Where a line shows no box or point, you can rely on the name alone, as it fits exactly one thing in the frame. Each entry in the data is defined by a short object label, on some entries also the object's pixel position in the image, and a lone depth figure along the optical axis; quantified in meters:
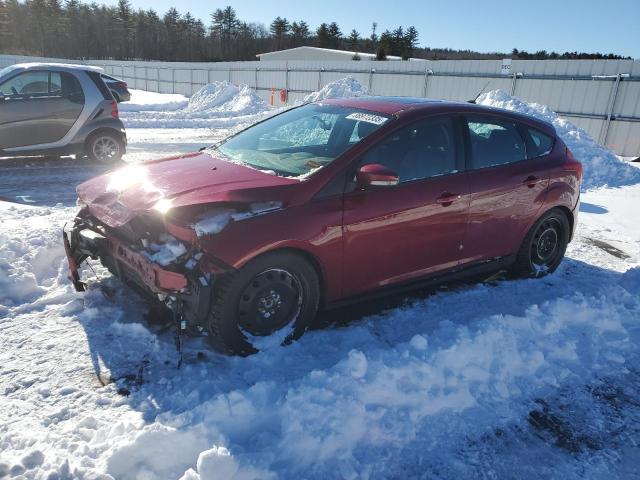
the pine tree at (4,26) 79.06
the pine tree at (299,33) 92.88
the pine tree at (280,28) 94.56
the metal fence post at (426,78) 19.67
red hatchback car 3.06
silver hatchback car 8.44
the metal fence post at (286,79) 25.57
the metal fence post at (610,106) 14.66
